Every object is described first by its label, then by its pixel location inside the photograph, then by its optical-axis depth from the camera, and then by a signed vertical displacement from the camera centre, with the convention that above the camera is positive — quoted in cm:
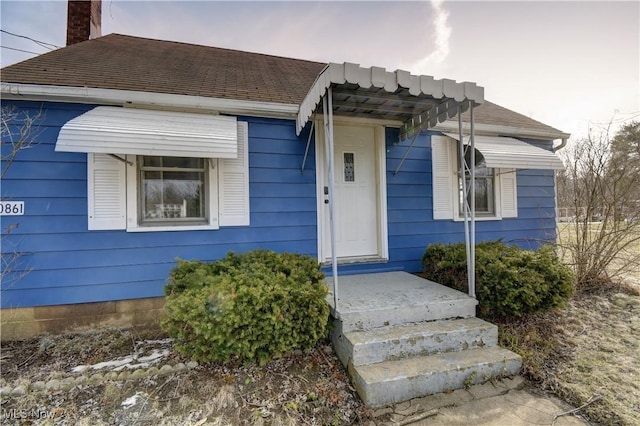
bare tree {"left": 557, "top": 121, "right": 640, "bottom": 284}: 449 -4
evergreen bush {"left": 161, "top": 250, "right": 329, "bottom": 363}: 229 -81
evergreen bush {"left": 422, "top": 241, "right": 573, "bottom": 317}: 306 -76
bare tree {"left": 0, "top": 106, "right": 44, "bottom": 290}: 311 +83
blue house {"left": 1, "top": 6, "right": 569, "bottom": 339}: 314 +64
